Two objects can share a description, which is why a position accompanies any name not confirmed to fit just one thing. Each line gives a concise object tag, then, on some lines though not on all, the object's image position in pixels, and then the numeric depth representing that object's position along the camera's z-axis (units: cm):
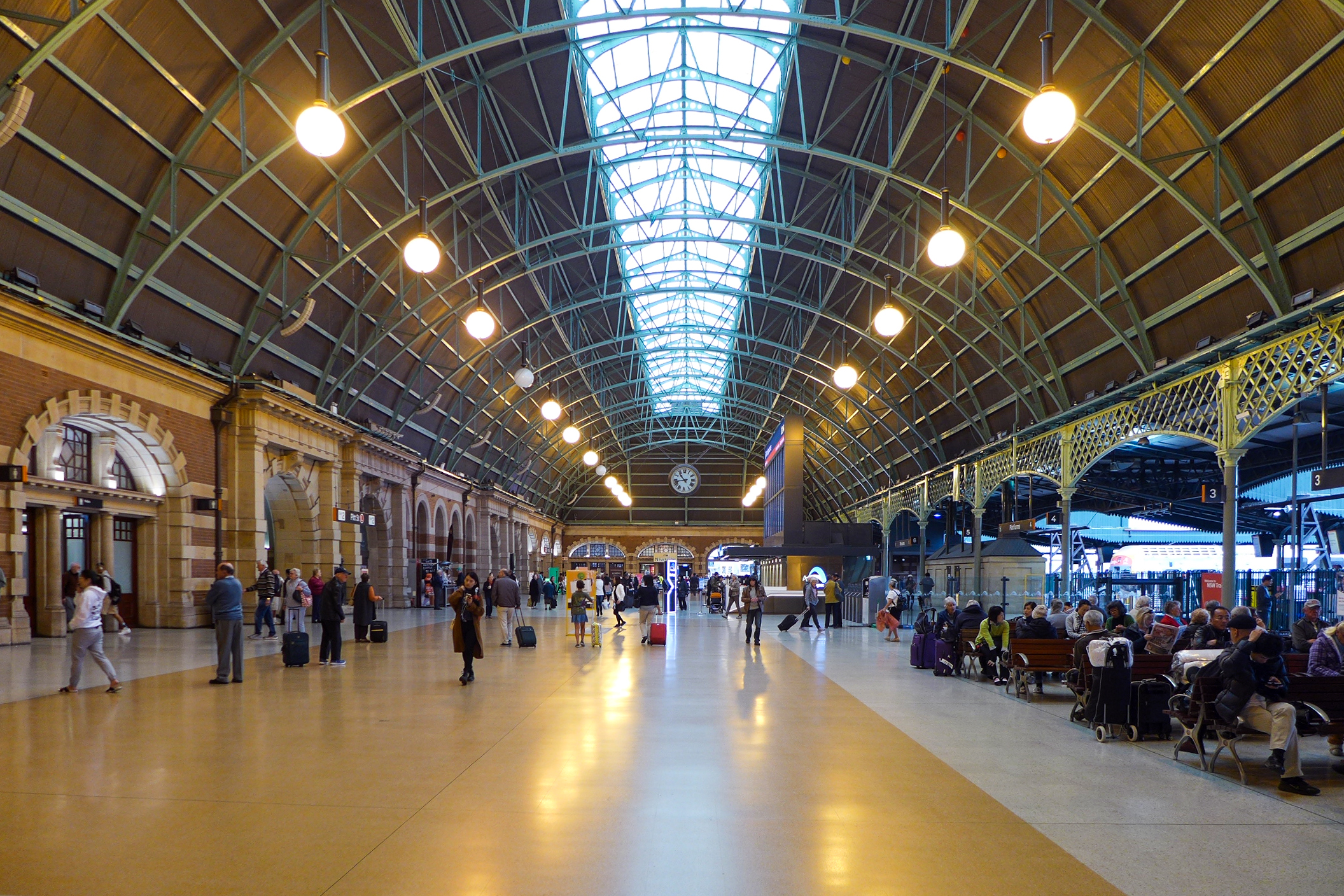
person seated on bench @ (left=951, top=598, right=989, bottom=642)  1603
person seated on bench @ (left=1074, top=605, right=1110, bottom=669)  1080
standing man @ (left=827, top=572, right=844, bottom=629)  2870
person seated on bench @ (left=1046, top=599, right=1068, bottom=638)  1423
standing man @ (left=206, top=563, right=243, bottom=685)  1303
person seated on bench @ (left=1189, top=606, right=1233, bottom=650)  1068
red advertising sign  1933
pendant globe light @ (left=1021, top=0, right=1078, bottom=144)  960
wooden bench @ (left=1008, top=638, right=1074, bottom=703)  1282
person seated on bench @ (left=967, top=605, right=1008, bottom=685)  1510
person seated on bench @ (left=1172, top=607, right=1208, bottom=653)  1114
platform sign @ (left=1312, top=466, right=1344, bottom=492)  1322
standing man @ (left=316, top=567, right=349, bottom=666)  1589
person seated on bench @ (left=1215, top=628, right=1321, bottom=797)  779
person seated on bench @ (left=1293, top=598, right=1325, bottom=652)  1120
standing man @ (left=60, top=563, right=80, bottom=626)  1908
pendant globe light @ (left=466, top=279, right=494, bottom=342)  1491
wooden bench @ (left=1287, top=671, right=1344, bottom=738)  824
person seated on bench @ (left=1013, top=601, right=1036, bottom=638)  1377
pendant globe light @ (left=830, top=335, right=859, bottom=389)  2128
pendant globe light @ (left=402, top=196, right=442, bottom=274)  1248
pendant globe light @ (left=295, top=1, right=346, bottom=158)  971
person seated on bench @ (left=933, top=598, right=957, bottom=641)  1596
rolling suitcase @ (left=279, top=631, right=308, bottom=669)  1550
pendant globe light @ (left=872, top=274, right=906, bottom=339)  1493
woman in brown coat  1396
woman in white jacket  1187
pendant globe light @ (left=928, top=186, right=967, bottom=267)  1251
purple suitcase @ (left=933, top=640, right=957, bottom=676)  1584
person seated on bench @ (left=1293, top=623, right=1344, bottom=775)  926
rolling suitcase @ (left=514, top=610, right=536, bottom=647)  2038
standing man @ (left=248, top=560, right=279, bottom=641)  2150
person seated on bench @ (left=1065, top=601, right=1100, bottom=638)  1378
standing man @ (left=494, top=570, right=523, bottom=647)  1992
